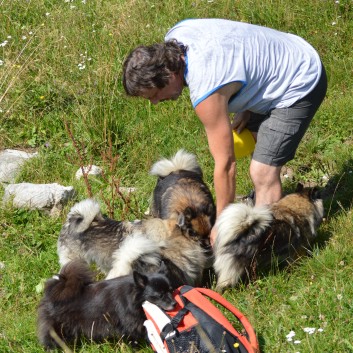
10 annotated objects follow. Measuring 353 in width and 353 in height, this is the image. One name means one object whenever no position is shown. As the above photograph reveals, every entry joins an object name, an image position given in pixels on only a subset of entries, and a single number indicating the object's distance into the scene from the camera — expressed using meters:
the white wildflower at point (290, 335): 4.37
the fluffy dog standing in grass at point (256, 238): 5.27
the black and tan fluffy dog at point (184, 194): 5.83
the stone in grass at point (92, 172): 7.31
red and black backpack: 4.25
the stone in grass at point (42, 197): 6.70
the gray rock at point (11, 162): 7.46
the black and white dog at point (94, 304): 4.73
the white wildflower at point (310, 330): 4.37
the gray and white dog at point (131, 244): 5.20
